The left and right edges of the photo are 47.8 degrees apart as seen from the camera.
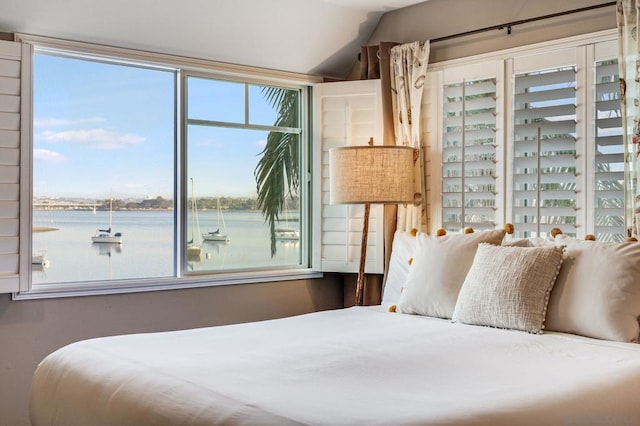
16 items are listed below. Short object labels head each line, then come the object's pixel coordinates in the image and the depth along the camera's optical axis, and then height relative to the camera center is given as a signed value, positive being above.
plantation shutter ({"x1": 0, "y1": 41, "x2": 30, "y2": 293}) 3.49 +0.27
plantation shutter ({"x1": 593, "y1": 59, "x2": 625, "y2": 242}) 3.42 +0.29
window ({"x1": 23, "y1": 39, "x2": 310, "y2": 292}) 3.82 +0.24
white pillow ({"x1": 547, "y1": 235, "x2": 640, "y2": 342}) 2.77 -0.29
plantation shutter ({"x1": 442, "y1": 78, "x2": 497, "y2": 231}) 3.99 +0.35
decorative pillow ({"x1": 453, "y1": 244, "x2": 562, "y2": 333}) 2.94 -0.29
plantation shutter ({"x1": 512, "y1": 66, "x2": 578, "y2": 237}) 3.62 +0.34
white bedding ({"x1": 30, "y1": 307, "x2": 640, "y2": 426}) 1.87 -0.49
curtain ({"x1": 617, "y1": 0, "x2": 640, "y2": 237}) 3.26 +0.56
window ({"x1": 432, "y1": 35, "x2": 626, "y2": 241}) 3.48 +0.40
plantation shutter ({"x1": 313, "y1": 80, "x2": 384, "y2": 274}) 4.54 +0.36
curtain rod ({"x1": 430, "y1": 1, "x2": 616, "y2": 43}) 3.53 +1.05
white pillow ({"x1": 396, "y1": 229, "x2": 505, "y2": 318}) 3.33 -0.26
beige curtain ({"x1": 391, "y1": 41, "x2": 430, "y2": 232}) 4.29 +0.67
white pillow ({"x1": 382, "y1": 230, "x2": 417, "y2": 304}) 3.94 -0.27
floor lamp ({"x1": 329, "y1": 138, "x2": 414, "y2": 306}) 4.01 +0.24
